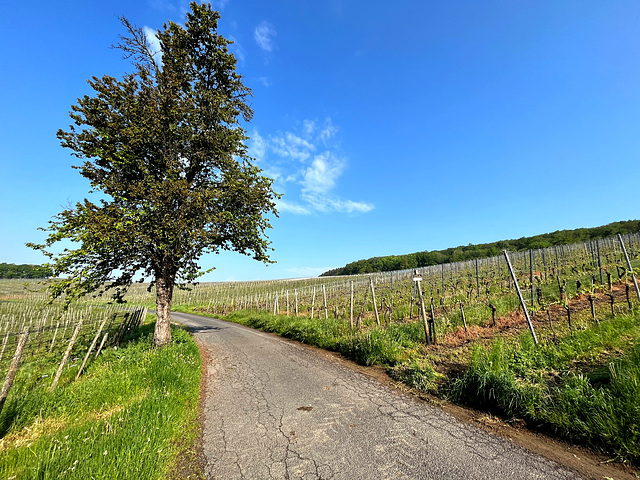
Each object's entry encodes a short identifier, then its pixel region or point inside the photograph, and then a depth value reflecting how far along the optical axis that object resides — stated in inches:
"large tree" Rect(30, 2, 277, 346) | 307.3
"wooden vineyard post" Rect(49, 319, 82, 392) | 218.4
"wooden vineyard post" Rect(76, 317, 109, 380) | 267.5
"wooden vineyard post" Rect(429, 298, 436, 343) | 308.3
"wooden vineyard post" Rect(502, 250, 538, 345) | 219.8
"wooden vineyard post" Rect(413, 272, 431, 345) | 298.6
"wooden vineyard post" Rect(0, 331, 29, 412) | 150.5
